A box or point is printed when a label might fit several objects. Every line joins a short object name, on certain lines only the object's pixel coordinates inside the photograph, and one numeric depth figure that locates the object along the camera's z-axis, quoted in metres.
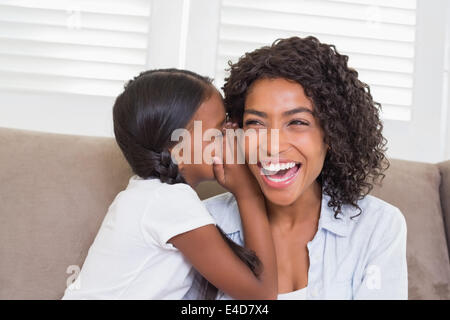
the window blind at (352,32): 2.04
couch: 1.43
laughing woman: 1.25
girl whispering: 1.18
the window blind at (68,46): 1.98
